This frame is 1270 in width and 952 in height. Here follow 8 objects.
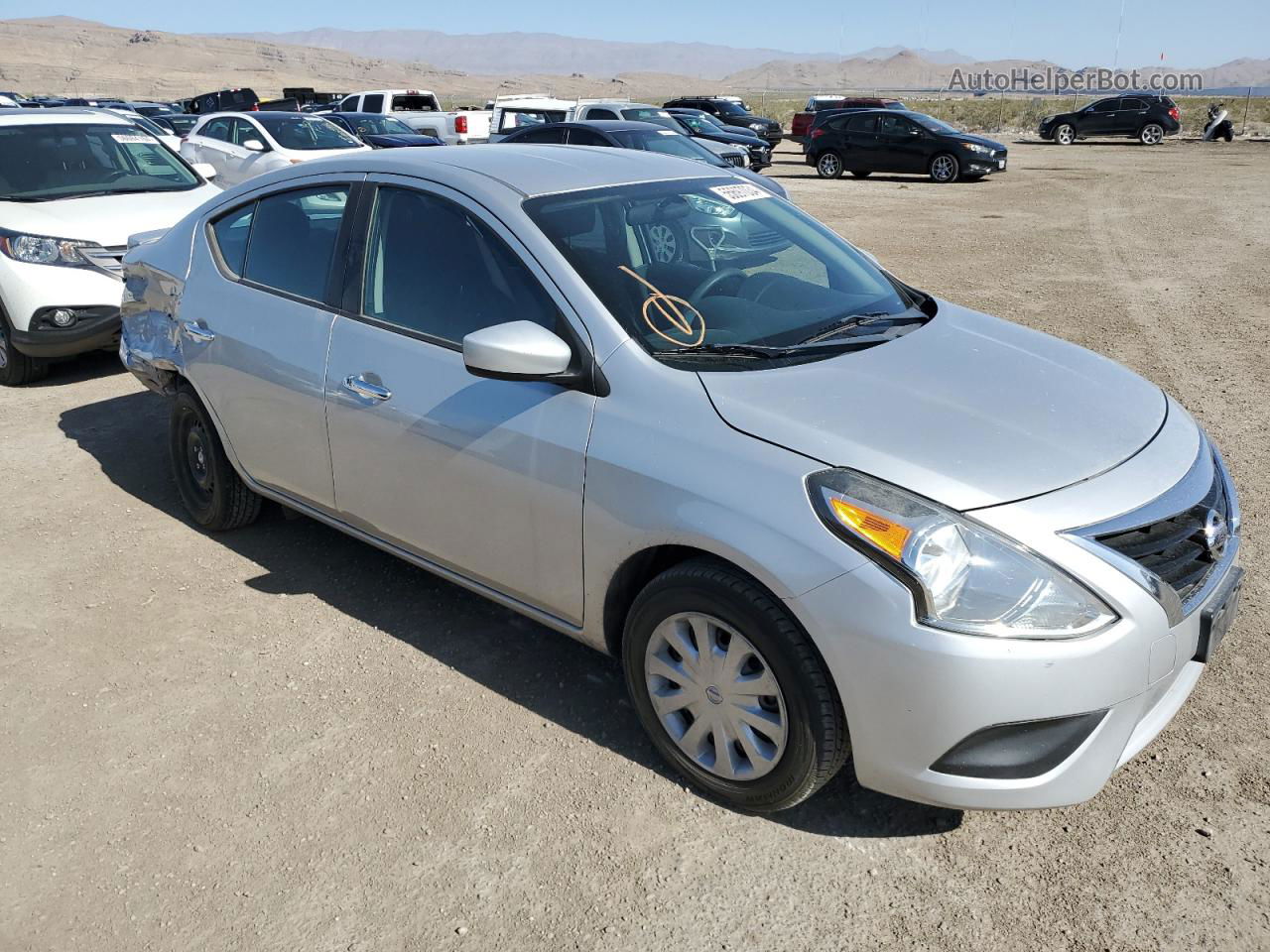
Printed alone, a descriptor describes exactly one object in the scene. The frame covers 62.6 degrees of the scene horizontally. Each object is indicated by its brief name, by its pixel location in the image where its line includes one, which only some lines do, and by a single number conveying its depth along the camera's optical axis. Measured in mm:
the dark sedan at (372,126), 17906
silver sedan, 2520
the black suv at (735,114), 28094
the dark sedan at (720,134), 19797
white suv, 7008
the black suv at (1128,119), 32188
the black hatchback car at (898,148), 21453
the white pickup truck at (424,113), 22016
